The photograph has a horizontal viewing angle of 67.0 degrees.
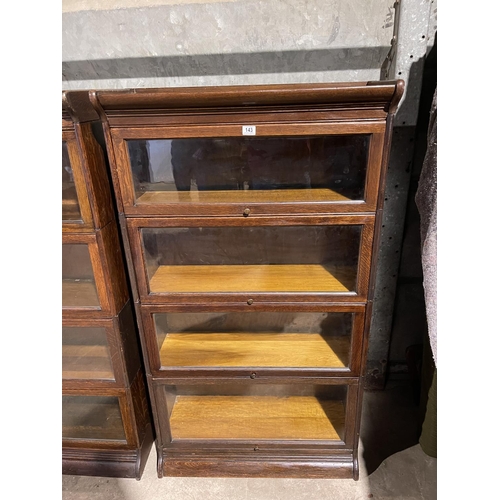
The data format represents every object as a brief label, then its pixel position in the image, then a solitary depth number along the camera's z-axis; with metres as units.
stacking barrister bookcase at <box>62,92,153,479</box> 1.10
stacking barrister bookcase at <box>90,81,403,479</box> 1.00
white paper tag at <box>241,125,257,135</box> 1.01
